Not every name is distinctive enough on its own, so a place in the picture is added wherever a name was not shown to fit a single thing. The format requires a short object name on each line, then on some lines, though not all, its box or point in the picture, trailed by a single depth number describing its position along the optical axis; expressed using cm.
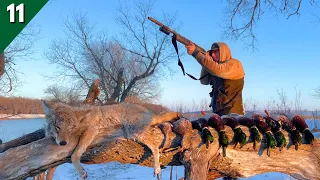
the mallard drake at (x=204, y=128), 410
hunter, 450
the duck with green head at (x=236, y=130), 430
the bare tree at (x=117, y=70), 1909
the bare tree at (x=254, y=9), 963
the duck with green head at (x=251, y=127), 439
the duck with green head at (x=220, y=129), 420
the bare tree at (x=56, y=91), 1276
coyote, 359
